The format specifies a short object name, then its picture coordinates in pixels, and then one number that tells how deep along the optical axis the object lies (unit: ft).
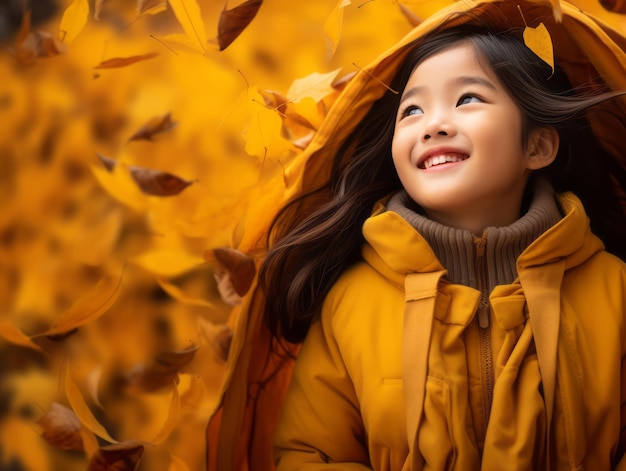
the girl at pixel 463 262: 3.99
